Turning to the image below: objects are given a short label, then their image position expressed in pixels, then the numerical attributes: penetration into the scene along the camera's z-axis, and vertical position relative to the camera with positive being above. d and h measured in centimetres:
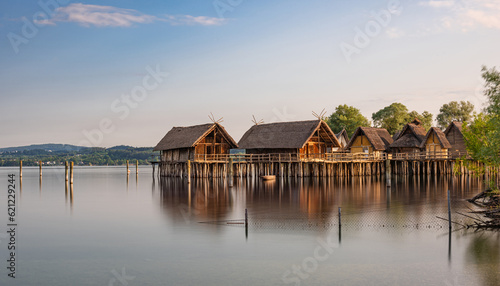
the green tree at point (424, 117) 9455 +604
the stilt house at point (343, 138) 7418 +158
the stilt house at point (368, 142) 6488 +84
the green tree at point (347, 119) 8719 +529
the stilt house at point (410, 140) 6399 +105
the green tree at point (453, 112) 10112 +743
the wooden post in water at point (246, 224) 2139 -336
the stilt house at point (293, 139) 5666 +116
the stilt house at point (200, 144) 5606 +71
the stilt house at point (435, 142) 6112 +68
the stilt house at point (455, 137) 6222 +139
